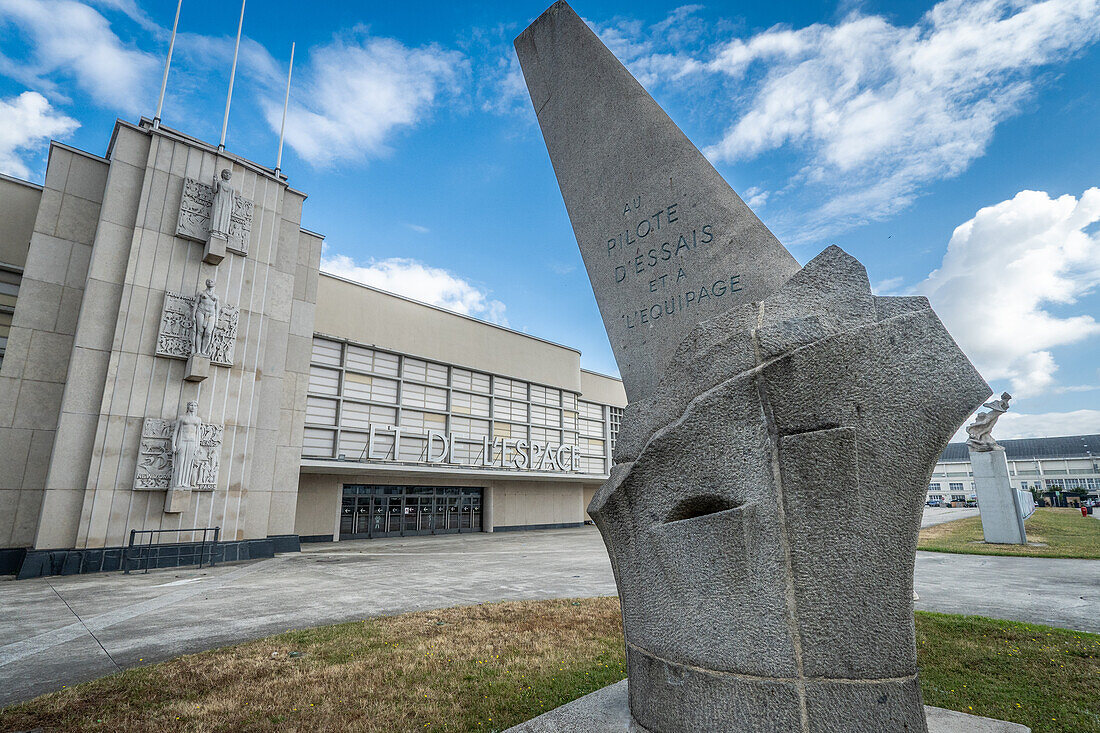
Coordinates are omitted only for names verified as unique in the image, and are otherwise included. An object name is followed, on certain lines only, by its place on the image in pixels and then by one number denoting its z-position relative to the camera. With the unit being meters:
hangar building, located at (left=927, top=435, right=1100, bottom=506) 78.69
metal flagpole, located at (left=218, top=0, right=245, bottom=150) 16.61
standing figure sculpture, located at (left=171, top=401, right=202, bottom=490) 13.94
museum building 13.20
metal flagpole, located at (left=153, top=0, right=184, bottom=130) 15.51
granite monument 2.37
